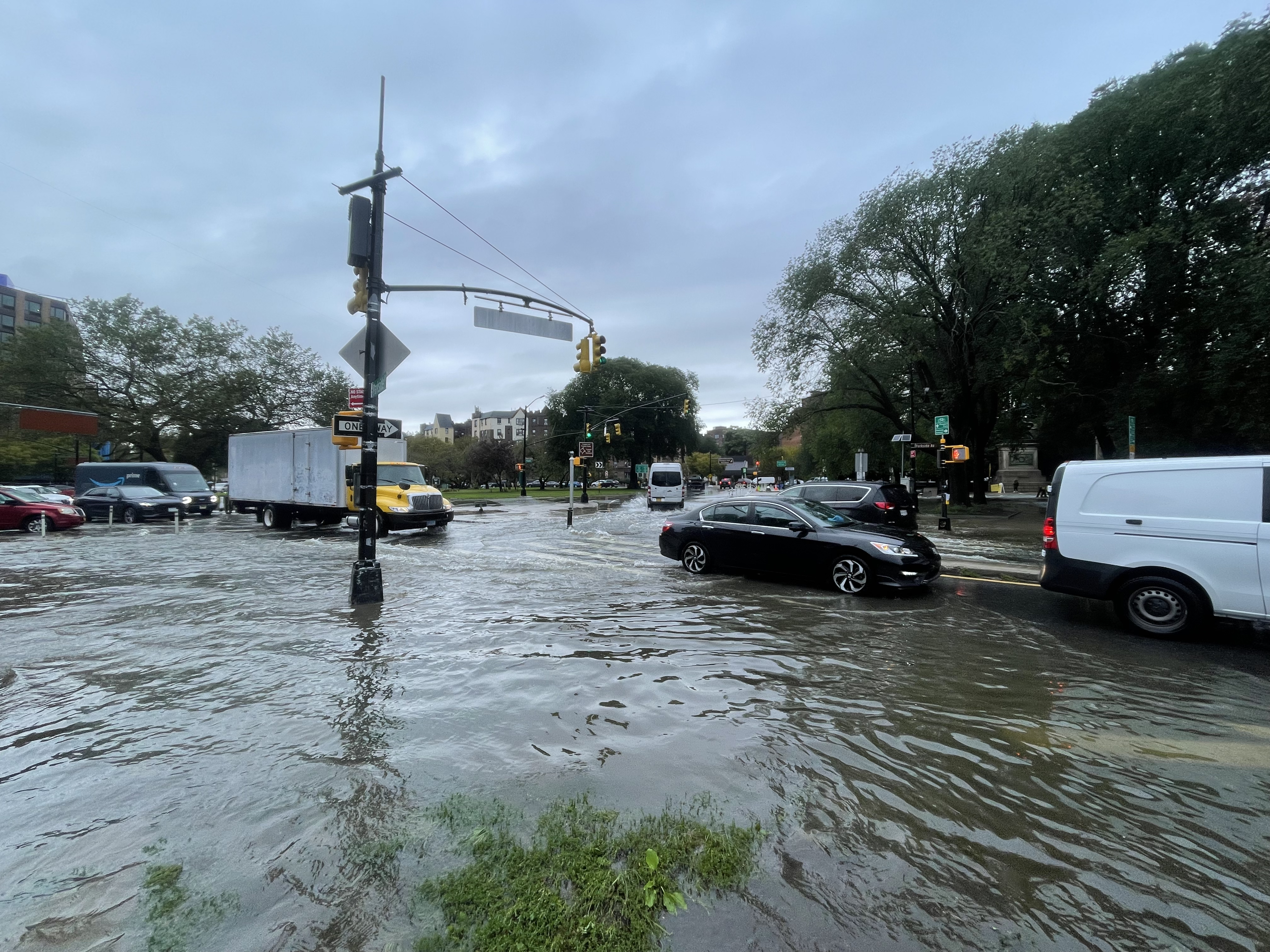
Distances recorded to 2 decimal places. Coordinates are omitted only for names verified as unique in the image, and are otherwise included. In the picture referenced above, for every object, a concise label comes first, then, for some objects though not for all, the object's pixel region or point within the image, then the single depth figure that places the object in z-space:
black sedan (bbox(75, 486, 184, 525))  24.47
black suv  14.40
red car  19.91
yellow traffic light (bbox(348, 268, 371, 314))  9.03
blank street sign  13.09
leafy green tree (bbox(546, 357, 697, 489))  70.50
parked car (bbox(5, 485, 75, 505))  26.34
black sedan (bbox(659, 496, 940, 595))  8.59
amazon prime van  25.75
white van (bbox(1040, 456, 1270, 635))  5.89
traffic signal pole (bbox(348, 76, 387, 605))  8.36
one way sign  9.22
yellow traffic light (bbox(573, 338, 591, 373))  17.23
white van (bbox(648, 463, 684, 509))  34.69
